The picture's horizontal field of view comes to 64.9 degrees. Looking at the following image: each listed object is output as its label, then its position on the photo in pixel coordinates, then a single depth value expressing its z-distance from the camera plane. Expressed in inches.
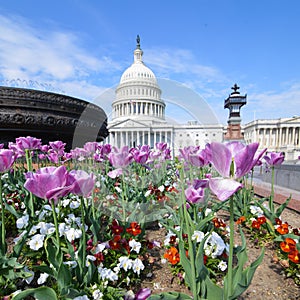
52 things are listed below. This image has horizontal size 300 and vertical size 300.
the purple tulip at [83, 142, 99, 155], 42.4
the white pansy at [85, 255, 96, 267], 18.8
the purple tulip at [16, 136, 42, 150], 29.9
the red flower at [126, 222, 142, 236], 24.6
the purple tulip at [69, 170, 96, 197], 15.4
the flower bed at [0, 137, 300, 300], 14.1
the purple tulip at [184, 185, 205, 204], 18.5
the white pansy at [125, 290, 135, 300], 15.6
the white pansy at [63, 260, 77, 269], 18.4
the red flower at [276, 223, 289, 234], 27.0
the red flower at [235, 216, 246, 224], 32.6
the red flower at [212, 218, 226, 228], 28.5
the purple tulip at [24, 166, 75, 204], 13.8
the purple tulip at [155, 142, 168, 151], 47.0
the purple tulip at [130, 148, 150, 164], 31.6
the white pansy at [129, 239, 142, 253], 23.3
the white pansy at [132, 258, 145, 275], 21.4
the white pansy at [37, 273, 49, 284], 18.5
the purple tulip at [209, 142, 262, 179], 11.8
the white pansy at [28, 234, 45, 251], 21.0
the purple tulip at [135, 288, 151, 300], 15.4
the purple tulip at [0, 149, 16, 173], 18.8
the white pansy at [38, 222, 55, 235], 22.8
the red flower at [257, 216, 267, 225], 29.9
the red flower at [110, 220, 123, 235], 25.2
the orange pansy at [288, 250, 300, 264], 22.3
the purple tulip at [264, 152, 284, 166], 32.3
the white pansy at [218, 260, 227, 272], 22.1
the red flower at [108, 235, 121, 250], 22.9
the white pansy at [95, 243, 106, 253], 21.0
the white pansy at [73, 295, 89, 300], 16.3
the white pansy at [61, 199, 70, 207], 32.3
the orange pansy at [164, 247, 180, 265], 22.2
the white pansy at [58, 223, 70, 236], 23.0
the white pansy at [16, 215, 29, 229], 23.7
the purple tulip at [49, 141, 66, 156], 41.3
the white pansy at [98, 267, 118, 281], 19.4
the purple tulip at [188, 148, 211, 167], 24.8
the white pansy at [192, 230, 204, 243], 22.7
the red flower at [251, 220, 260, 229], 30.0
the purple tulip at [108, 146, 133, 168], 25.6
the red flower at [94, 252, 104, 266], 20.5
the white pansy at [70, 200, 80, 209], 30.2
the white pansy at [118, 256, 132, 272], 21.2
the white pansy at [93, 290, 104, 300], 17.5
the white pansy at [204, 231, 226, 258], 22.6
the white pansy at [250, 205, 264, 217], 34.3
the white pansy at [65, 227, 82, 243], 22.1
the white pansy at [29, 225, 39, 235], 23.1
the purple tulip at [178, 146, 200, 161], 27.9
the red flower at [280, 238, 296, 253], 23.5
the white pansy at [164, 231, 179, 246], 25.3
